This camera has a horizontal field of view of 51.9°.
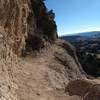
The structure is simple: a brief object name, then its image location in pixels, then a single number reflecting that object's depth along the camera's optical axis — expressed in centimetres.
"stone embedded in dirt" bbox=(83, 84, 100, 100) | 443
